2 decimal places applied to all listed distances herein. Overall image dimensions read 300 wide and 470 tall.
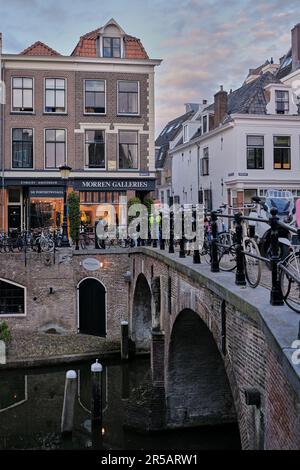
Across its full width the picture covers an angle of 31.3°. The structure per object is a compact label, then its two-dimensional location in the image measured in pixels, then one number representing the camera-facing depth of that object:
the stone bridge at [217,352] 4.49
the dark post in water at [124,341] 18.09
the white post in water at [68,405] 11.70
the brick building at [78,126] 24.47
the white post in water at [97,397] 12.33
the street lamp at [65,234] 19.27
